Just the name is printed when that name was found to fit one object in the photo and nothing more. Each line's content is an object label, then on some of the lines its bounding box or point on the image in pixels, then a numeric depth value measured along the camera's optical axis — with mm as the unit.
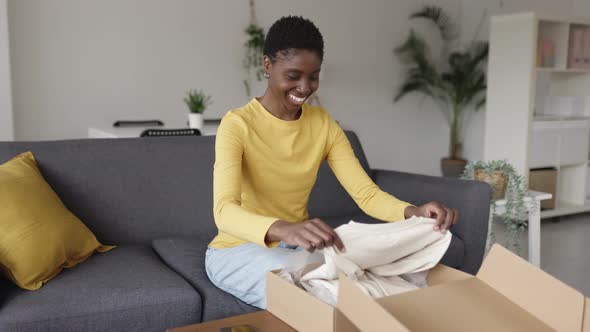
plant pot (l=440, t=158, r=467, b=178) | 6613
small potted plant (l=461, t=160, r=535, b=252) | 3180
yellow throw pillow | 1840
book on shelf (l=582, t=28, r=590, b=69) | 4820
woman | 1647
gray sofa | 1769
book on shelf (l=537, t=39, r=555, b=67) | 4699
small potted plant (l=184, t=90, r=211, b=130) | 4031
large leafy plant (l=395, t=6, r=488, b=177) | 6352
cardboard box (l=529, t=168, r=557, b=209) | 4762
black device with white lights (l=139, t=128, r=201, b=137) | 3455
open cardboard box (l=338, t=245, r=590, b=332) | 1109
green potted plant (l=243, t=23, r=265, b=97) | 5590
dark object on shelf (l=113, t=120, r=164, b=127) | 4742
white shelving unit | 4574
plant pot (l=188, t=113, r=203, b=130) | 4027
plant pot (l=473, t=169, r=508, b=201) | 3191
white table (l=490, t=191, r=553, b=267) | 3342
